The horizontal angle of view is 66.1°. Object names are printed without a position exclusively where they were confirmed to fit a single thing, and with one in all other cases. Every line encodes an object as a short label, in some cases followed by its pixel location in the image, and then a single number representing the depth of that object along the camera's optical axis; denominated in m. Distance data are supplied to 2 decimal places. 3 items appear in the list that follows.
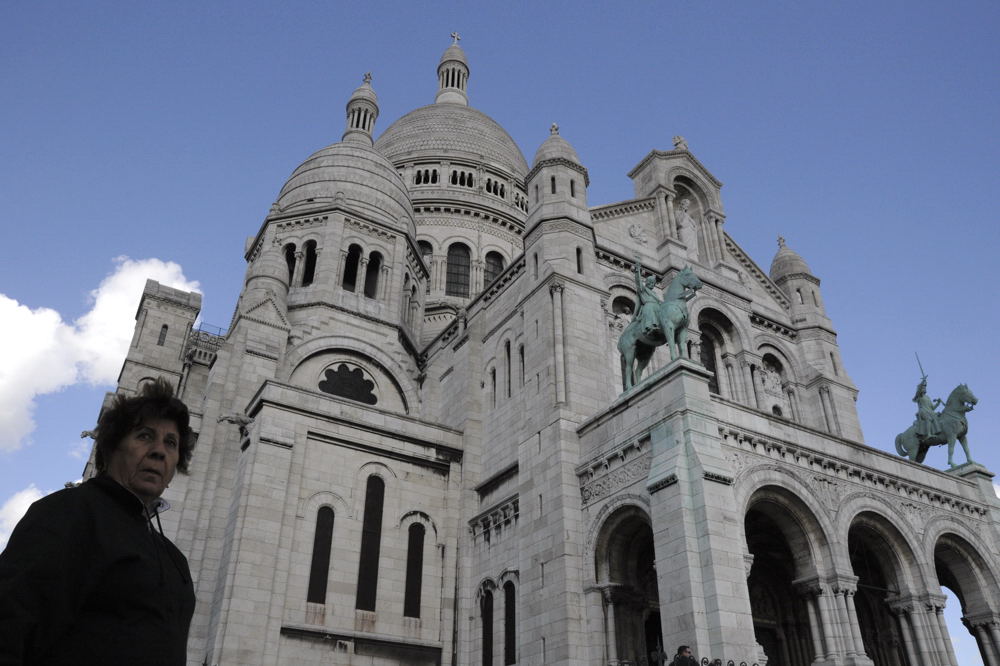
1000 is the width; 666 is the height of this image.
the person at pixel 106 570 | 2.92
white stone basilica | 18.59
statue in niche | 29.45
